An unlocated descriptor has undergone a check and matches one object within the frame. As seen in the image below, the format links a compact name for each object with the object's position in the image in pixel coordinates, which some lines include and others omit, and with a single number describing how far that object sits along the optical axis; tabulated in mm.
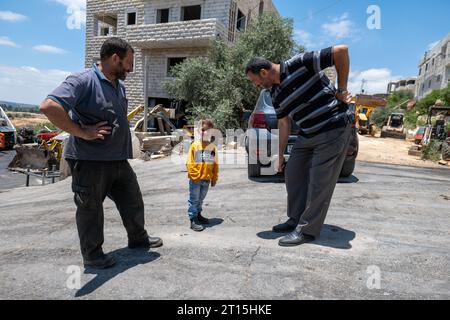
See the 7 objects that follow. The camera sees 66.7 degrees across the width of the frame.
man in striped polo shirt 3037
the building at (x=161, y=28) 19688
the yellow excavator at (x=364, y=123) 24188
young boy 3953
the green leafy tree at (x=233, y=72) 16000
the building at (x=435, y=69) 43594
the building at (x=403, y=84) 84200
